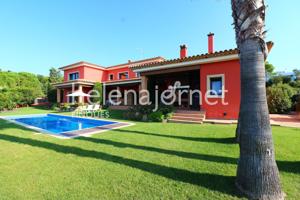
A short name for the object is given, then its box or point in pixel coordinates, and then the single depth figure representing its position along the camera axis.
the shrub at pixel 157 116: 12.73
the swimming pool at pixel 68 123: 9.05
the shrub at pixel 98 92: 24.77
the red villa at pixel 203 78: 12.04
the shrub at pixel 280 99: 17.59
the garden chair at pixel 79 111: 18.32
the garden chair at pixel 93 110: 18.60
